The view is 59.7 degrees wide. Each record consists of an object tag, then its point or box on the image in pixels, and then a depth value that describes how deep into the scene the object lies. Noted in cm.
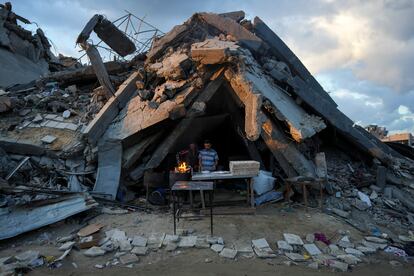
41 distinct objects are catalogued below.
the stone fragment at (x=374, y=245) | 654
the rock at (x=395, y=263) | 595
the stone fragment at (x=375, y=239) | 679
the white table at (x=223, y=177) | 782
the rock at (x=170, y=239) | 625
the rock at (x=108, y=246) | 598
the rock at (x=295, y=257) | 588
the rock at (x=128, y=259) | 560
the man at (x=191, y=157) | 919
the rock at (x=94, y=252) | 581
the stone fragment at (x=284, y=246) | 621
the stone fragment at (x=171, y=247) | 603
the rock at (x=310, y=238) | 657
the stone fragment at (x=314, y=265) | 563
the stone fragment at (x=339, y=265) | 561
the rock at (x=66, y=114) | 1056
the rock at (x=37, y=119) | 1033
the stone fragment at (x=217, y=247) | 602
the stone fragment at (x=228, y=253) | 584
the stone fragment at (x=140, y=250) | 589
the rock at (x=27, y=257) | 553
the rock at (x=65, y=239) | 632
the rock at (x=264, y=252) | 591
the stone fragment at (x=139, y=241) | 619
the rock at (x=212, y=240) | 628
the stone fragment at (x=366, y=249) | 633
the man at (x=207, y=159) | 899
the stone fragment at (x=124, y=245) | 605
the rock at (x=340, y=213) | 786
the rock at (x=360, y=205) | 832
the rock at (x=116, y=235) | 638
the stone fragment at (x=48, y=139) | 927
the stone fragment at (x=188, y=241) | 618
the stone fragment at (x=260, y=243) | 620
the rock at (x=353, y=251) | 622
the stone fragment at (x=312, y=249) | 615
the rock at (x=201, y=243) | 617
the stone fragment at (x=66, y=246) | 597
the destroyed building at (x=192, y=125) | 832
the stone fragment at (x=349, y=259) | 590
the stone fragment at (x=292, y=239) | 641
